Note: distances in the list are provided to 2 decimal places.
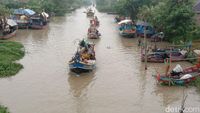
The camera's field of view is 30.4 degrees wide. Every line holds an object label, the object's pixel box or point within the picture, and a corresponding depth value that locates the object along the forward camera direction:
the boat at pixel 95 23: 42.25
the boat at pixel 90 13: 61.97
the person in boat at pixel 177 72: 19.08
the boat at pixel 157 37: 32.28
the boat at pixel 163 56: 24.17
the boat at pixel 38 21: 39.25
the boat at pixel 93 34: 34.00
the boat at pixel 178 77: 18.73
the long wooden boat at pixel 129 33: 34.62
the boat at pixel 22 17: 38.72
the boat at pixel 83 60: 20.48
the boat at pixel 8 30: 31.10
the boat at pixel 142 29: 34.41
